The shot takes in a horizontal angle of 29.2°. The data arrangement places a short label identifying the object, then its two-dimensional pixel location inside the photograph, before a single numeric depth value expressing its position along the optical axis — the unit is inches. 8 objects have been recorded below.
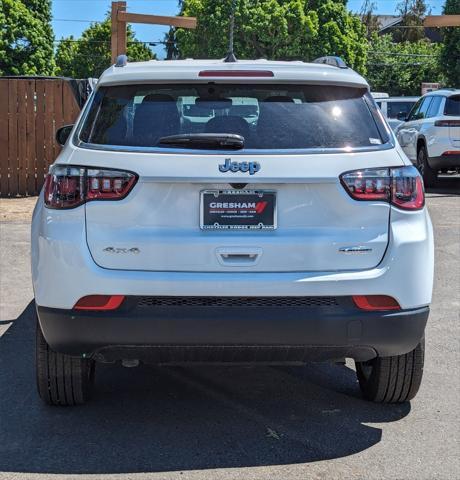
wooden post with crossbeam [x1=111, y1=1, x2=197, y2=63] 690.2
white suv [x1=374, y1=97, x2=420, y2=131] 912.3
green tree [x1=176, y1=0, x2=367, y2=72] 1982.0
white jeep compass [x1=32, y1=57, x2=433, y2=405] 152.1
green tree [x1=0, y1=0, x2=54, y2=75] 1828.2
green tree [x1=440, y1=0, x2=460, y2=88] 1330.0
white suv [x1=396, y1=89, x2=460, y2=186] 615.2
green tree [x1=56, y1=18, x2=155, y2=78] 2819.9
